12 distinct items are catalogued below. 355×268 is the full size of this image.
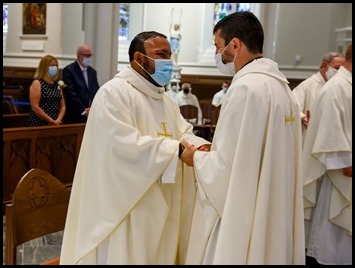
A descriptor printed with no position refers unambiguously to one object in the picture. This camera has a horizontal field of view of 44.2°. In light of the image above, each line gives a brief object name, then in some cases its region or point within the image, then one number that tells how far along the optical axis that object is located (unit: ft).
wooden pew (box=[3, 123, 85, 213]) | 14.76
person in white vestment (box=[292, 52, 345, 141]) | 14.97
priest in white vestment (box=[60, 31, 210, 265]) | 6.79
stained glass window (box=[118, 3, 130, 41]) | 41.52
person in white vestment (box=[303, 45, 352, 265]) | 11.97
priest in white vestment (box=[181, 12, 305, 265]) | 6.02
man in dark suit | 18.60
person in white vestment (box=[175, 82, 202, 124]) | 28.96
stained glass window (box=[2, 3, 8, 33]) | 37.83
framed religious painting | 34.63
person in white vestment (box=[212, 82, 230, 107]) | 29.62
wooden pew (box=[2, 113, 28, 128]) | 19.12
